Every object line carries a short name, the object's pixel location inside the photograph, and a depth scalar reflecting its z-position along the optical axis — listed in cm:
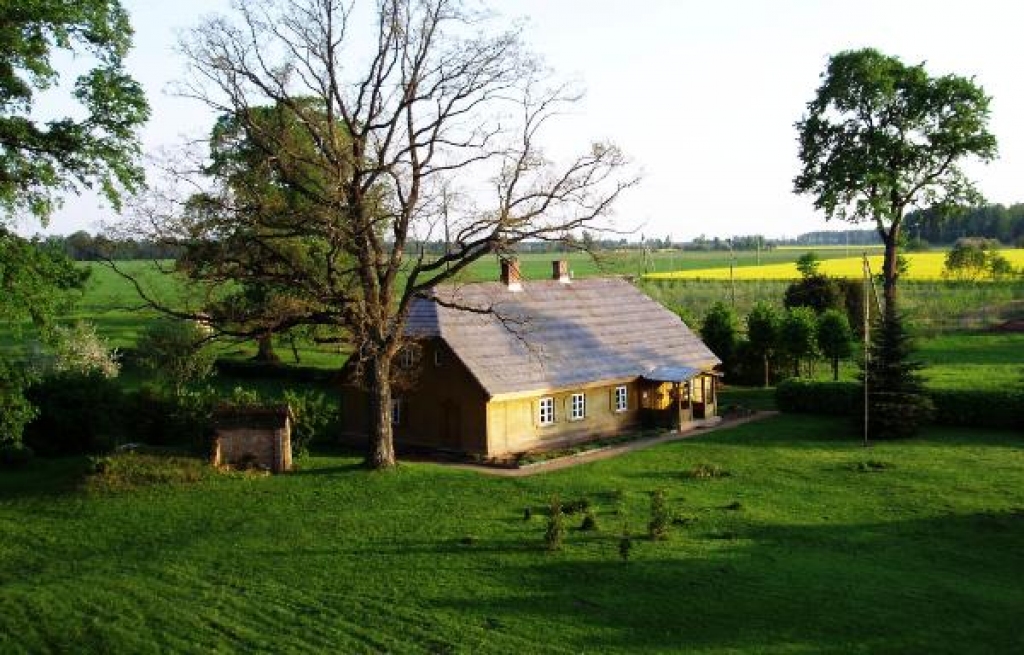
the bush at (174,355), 3575
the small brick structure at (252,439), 2797
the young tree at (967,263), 7206
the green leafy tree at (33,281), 2145
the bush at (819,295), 5322
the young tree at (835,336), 4373
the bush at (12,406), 2261
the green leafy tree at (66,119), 2141
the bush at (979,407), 3347
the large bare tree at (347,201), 2583
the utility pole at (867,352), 3132
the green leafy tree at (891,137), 4603
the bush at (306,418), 3016
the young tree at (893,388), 3309
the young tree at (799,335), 4372
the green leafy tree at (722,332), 4638
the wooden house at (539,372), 3159
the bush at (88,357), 3558
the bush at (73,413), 3231
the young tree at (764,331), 4488
